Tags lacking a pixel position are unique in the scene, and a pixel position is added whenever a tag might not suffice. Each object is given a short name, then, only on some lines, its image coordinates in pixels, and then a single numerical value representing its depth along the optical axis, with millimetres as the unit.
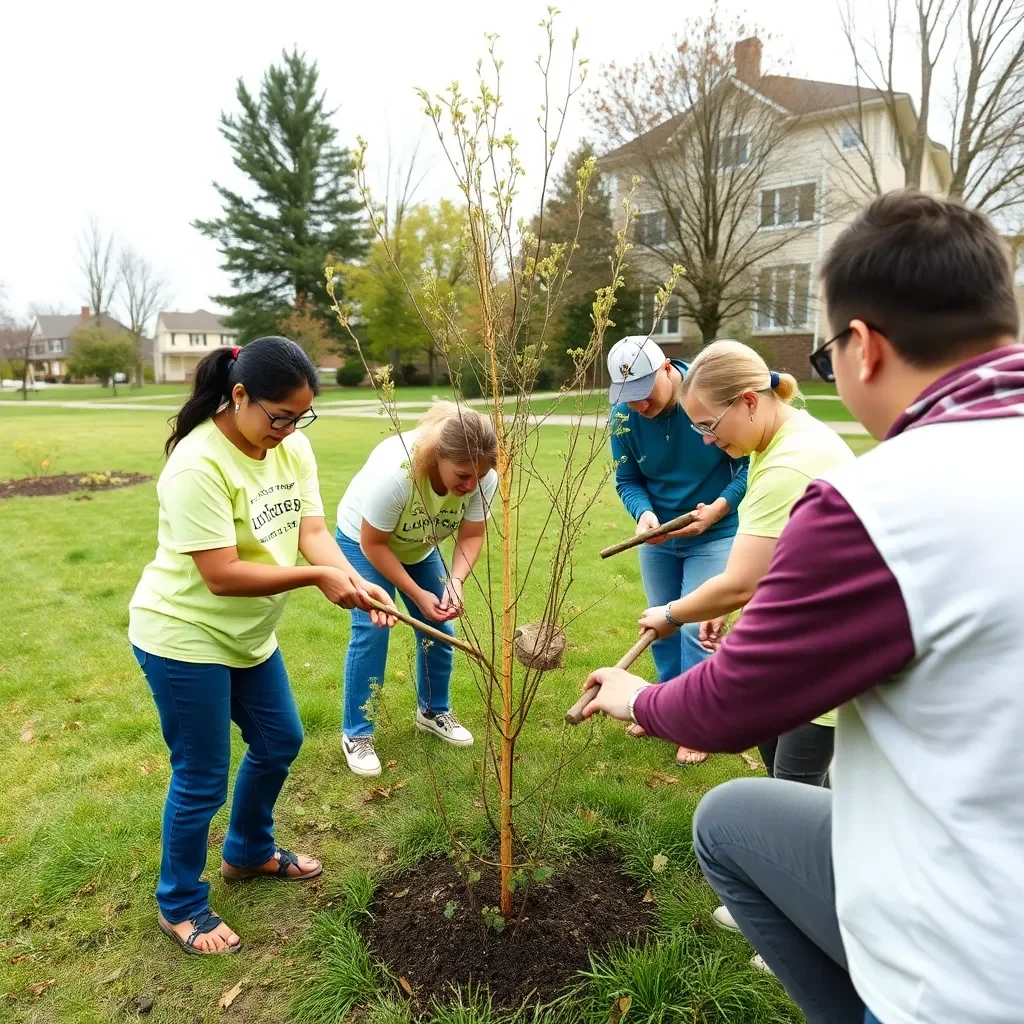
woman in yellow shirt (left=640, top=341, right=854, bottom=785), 2328
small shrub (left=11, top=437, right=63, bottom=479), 12625
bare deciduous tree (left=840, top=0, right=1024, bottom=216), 14875
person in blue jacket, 3566
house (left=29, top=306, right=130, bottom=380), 81512
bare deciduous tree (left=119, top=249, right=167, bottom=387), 56812
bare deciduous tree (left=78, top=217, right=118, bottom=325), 57031
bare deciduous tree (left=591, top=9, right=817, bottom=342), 21297
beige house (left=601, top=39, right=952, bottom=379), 21219
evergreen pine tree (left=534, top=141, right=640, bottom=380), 22266
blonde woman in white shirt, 3064
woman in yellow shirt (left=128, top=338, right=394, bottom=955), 2396
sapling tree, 1947
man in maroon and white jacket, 1020
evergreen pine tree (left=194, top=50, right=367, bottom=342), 39156
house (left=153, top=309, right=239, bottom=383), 75062
